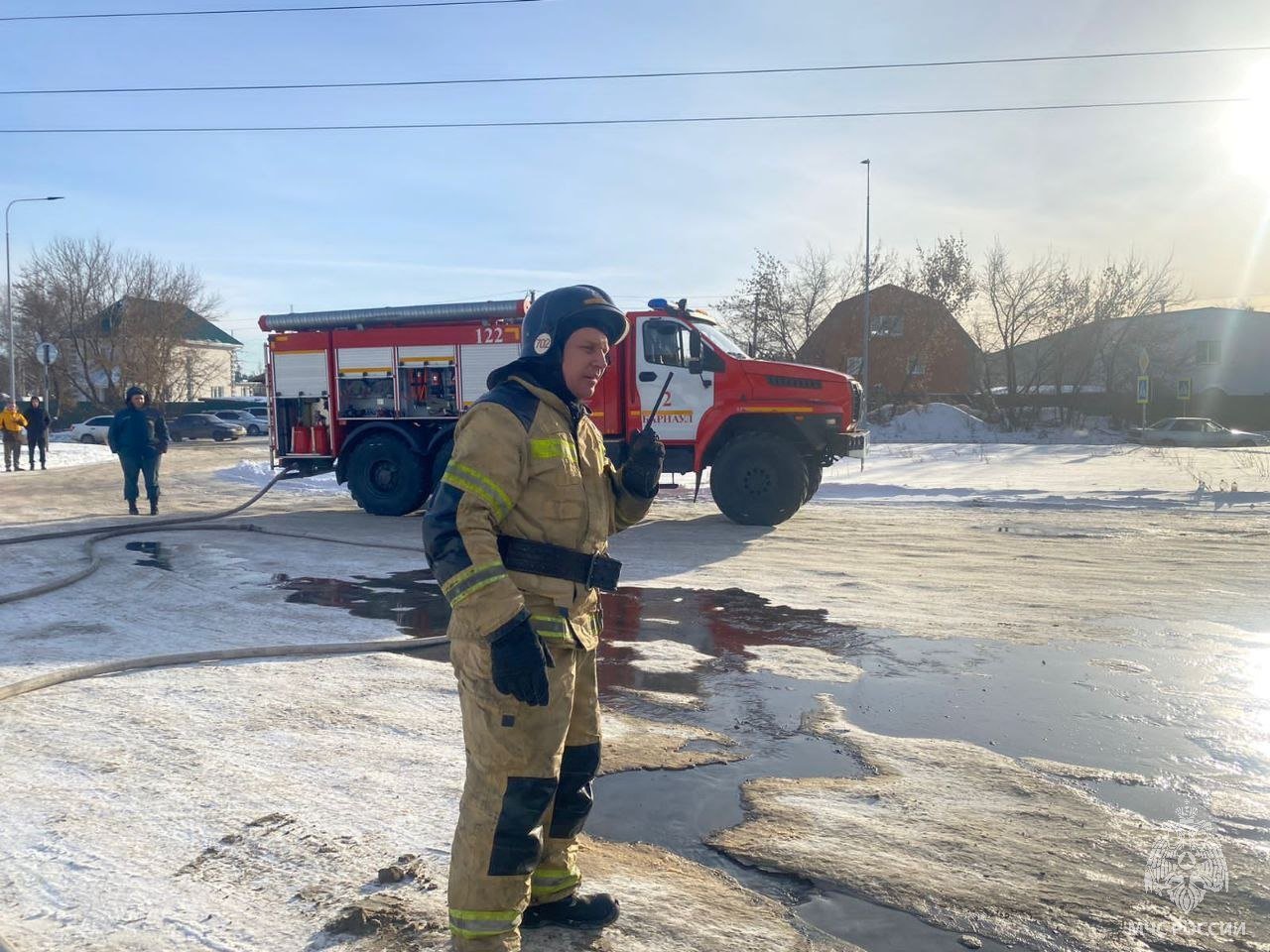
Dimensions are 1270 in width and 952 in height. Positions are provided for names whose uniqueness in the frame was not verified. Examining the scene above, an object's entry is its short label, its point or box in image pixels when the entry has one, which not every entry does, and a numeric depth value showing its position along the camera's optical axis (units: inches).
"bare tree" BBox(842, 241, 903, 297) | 1711.4
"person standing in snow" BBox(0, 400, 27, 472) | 837.2
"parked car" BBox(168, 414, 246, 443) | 1752.0
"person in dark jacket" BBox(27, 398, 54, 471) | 879.1
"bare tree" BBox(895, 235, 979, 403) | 1689.2
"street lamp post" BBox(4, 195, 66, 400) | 1321.4
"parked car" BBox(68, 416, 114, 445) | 1581.0
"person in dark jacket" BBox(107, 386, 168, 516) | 507.5
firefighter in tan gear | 103.2
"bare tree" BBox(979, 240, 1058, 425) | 1672.0
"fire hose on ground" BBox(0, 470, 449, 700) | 199.3
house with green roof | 1758.1
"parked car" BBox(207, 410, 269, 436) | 1920.5
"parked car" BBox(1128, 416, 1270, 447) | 1311.5
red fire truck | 479.2
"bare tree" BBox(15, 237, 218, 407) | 1770.4
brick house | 1684.3
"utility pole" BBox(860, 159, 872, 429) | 1365.9
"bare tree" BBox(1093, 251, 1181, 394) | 1676.9
